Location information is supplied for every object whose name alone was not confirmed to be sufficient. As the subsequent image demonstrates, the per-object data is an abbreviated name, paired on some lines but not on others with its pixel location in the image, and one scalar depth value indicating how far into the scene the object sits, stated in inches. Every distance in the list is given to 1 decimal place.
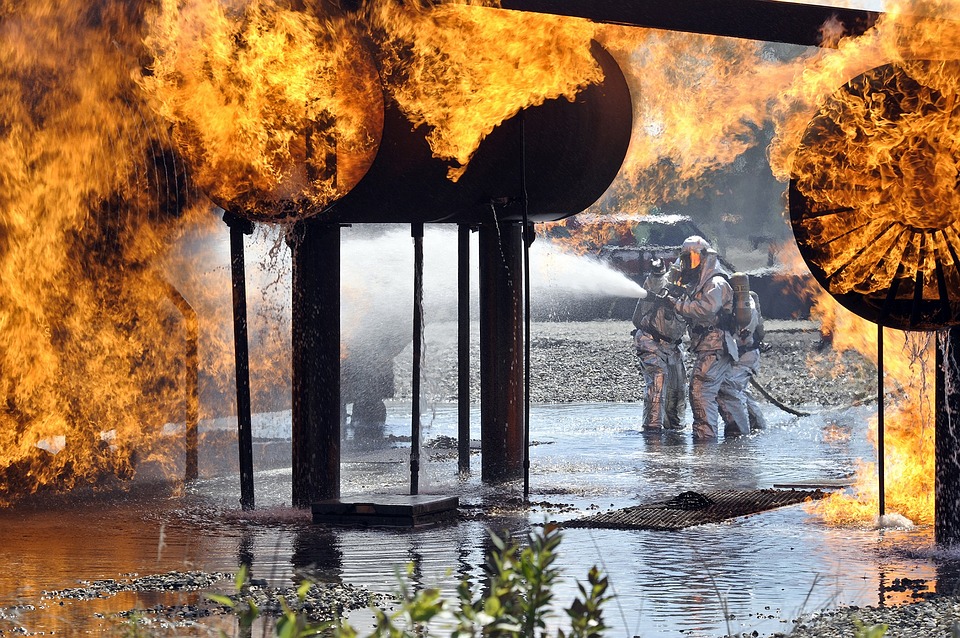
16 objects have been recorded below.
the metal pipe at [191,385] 950.4
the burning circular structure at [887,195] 639.8
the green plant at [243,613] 263.9
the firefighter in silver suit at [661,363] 1323.8
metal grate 722.8
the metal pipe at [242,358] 799.1
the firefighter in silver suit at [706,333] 1248.2
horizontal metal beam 727.7
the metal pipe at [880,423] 667.0
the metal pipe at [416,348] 809.5
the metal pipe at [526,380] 776.9
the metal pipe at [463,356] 948.6
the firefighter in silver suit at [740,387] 1274.6
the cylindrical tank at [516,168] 784.9
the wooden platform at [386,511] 724.0
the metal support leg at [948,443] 645.9
